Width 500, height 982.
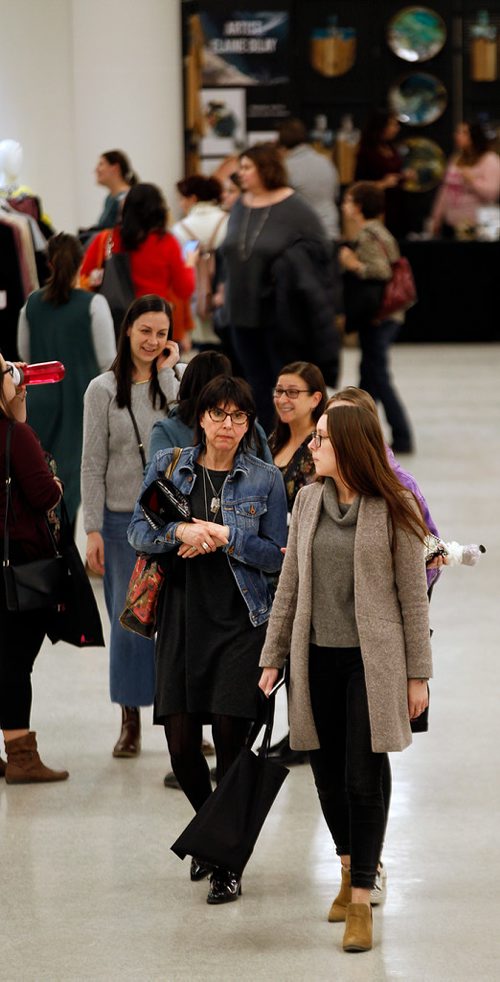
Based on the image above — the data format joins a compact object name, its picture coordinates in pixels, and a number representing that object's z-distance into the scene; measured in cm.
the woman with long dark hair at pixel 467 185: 3162
